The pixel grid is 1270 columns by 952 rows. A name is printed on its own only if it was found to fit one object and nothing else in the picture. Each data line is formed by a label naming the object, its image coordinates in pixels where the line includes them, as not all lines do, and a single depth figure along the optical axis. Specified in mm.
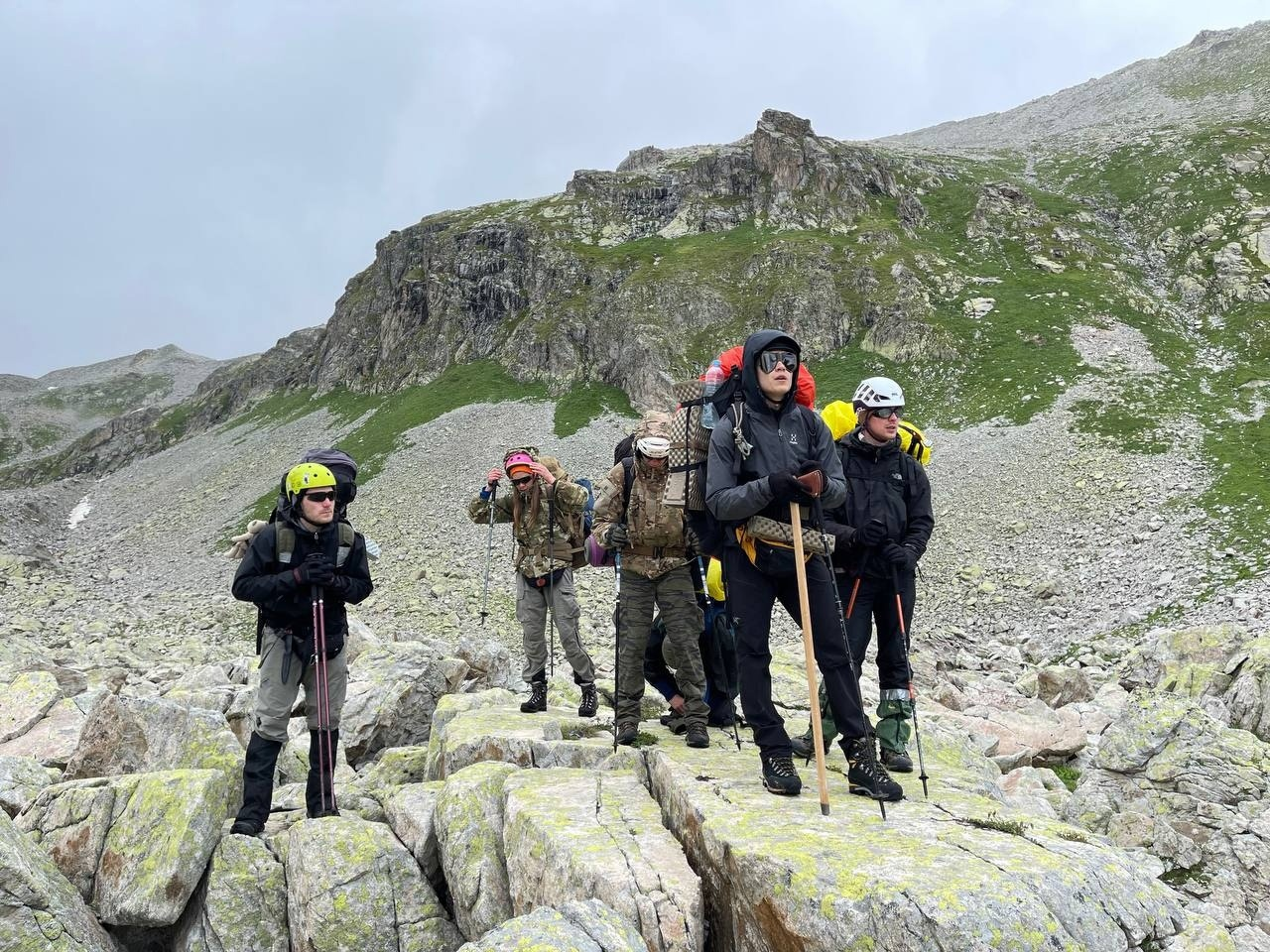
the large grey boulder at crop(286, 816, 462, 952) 6113
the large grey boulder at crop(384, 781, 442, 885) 6930
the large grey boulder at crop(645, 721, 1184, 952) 4113
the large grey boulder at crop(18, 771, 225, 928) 6570
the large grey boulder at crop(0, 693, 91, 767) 11586
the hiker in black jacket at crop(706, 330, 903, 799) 6430
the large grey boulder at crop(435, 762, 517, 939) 6094
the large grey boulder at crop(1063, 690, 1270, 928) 6273
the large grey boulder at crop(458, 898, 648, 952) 4289
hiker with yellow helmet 7281
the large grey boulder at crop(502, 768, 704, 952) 4961
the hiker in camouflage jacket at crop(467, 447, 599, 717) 11148
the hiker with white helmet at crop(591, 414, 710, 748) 8844
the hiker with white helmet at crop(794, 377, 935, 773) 7590
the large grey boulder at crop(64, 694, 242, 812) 8305
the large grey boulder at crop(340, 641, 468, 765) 11742
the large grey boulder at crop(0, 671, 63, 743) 13055
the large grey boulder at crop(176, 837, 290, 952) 6391
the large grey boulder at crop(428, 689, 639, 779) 8555
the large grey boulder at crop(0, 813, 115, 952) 5578
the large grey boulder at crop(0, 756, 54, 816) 8164
